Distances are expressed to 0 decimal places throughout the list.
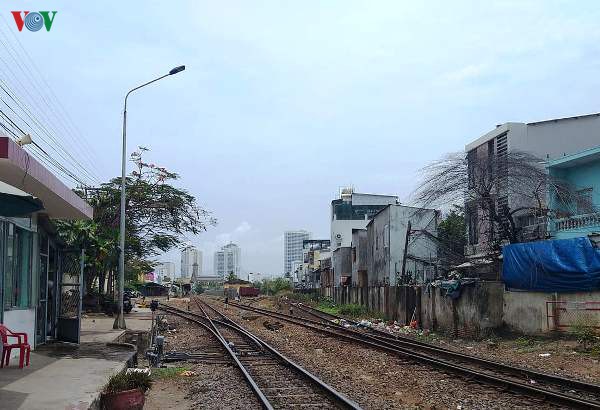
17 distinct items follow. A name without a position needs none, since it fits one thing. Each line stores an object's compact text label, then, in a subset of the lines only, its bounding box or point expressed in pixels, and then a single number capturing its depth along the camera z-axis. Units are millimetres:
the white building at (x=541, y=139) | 28281
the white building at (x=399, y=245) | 37312
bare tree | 22953
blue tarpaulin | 16344
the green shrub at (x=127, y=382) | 8727
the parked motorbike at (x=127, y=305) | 30969
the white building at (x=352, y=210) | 74312
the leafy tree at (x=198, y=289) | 115125
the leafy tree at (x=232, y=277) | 106750
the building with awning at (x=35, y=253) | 8648
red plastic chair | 10117
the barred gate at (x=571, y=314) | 15703
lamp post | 20500
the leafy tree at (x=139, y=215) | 27656
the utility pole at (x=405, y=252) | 30641
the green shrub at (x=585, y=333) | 14471
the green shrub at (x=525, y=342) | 16494
